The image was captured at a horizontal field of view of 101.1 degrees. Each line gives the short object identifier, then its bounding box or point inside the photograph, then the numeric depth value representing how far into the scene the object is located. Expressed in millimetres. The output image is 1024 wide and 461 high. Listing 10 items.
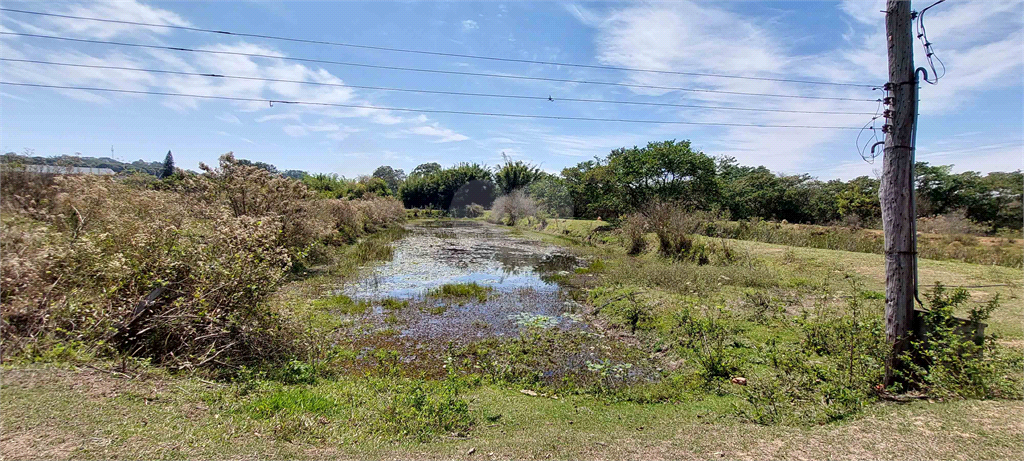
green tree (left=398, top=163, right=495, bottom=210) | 58688
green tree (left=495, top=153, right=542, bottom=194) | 50875
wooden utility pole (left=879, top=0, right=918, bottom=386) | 4266
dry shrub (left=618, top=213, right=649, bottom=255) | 18219
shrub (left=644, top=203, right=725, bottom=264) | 15461
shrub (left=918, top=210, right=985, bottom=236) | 18141
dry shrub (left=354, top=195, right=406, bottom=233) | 29102
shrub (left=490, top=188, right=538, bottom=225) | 40938
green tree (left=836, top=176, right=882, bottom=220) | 24312
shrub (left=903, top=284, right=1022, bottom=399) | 4000
